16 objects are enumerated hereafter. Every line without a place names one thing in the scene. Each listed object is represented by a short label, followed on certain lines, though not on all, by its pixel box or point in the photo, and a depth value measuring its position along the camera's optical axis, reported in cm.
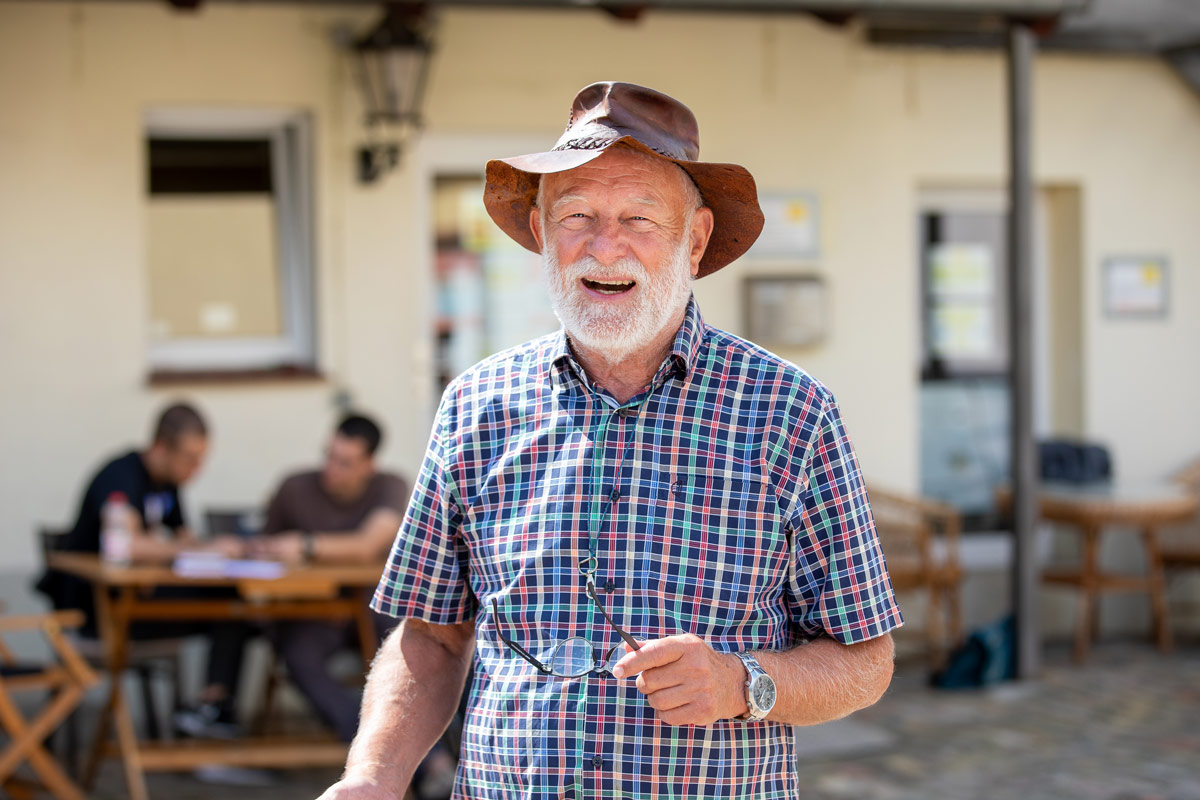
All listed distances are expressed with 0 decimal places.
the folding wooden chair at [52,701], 501
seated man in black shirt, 594
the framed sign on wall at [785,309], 782
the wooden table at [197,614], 544
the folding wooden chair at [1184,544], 846
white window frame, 709
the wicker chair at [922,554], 760
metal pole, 720
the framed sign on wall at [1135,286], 873
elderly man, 206
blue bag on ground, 741
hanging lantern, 663
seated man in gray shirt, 578
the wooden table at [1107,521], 759
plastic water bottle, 558
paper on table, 534
